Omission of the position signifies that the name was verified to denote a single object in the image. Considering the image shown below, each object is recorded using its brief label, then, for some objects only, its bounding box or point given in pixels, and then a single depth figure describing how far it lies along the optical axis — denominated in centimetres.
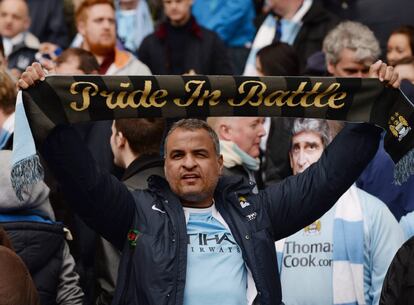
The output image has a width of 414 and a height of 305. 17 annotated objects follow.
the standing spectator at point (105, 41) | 1673
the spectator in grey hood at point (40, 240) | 1056
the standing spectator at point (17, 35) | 1867
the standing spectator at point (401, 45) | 1661
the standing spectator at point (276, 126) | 1395
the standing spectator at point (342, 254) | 1121
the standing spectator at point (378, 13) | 1912
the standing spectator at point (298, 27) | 1807
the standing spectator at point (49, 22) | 2063
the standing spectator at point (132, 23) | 1964
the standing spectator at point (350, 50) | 1485
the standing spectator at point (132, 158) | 1090
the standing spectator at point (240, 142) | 1274
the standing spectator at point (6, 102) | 1185
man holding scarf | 953
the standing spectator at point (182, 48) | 1837
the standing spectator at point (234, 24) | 2020
